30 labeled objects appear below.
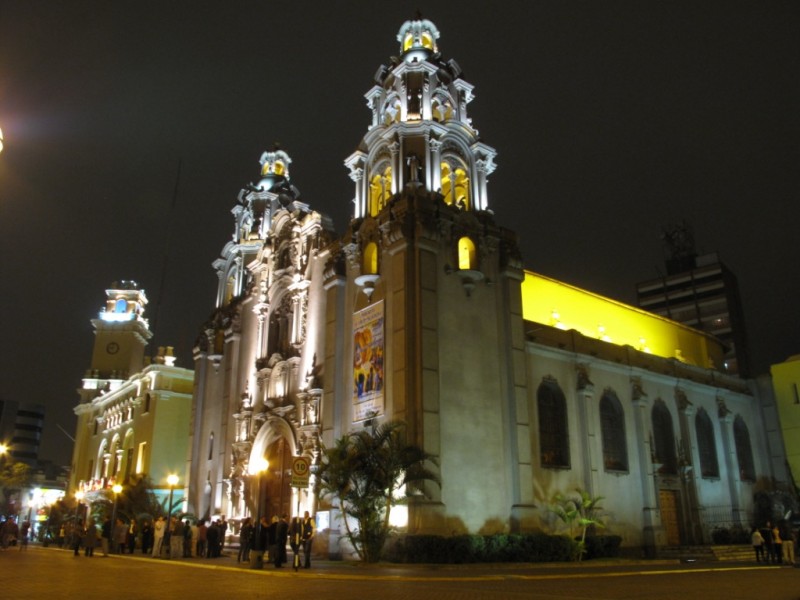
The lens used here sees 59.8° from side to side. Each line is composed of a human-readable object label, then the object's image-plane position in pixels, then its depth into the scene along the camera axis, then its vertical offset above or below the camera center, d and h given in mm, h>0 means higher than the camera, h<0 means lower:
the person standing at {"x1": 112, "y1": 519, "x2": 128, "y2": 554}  33909 -287
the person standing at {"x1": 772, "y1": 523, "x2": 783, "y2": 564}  27169 -559
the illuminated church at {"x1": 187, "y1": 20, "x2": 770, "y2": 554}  30484 +8054
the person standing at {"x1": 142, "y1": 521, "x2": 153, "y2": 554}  35281 -255
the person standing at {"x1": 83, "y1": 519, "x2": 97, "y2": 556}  29562 -327
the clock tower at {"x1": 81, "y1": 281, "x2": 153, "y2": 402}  78688 +21507
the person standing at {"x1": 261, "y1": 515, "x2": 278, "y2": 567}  24797 -60
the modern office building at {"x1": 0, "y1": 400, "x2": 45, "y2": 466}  173375 +24223
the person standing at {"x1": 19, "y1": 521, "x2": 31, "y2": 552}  37969 -199
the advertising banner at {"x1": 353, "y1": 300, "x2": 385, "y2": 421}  31172 +7386
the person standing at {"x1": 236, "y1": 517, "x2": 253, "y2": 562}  26625 -358
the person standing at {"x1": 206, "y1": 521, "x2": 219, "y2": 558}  30125 -392
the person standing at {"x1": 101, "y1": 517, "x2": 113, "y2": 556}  40875 +162
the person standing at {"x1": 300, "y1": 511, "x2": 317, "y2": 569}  22812 -214
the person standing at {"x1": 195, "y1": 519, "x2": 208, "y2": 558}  31391 -325
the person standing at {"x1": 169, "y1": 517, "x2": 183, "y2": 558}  29859 -509
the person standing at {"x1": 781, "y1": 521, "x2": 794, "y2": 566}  26562 -747
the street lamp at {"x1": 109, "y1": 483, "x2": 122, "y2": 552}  39253 +2511
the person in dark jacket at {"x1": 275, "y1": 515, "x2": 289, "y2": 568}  23438 -313
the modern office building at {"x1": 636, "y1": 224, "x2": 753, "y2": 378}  93812 +31522
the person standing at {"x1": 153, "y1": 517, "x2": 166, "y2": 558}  30625 -183
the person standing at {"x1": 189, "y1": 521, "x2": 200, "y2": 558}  31719 -282
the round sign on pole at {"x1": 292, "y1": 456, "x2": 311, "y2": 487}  20359 +1666
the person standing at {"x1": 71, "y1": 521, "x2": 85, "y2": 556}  30997 -220
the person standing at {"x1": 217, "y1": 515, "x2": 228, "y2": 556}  31688 +62
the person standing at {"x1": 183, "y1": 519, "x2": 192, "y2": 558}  30672 -459
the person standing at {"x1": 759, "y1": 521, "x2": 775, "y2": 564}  28167 -471
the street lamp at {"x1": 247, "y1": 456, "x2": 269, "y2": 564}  38500 +3434
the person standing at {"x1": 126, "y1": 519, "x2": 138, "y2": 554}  35750 -429
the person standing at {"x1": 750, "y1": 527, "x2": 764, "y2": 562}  28734 -413
